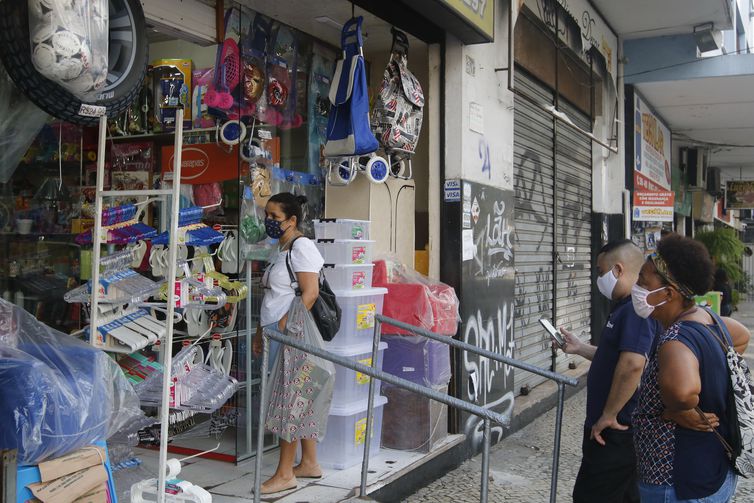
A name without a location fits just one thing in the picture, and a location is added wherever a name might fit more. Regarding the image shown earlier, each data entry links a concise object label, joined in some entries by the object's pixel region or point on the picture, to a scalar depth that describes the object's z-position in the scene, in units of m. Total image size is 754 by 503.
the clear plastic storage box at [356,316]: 4.89
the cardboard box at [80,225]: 5.20
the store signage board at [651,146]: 12.31
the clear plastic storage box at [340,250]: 4.92
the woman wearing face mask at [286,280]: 4.34
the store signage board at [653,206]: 11.87
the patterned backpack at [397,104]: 5.44
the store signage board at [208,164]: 4.93
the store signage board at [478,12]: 5.42
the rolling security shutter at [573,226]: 9.31
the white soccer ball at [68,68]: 2.52
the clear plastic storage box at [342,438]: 4.83
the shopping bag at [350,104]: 5.00
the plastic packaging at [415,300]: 5.23
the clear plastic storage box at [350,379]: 4.86
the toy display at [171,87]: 5.00
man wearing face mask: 3.49
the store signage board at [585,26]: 8.14
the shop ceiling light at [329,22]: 5.32
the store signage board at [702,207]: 20.25
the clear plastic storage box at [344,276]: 4.91
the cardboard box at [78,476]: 2.69
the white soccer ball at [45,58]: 2.51
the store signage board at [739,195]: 23.80
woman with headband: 2.67
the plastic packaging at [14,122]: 3.10
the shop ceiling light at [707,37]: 10.67
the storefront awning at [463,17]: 5.33
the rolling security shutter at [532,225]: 7.80
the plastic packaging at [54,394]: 2.66
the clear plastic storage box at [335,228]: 4.96
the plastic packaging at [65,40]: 2.52
